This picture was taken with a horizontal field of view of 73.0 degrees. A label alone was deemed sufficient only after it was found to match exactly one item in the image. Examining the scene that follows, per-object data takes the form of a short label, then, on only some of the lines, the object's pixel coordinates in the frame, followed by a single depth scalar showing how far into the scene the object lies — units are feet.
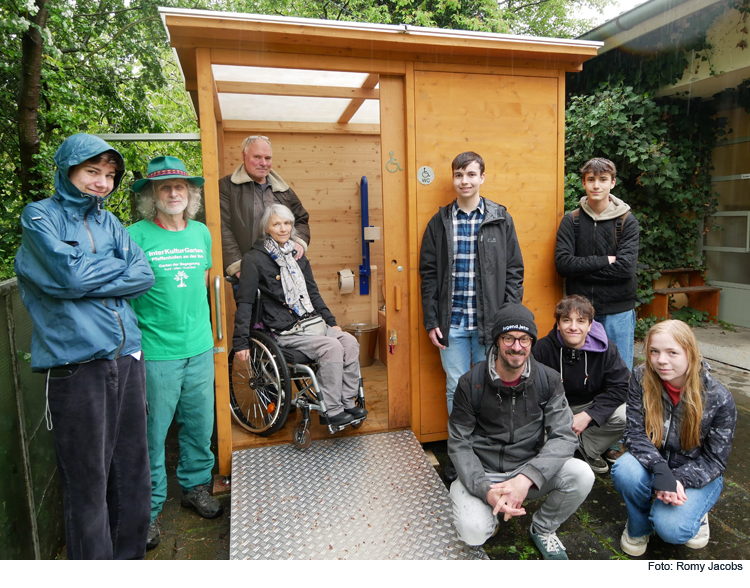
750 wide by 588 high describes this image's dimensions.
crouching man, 7.77
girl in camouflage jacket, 7.69
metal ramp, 7.88
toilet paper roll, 17.33
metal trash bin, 17.03
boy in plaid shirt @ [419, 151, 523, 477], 10.46
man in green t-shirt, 8.64
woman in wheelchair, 10.77
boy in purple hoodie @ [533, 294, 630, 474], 9.92
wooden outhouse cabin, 9.96
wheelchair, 10.67
